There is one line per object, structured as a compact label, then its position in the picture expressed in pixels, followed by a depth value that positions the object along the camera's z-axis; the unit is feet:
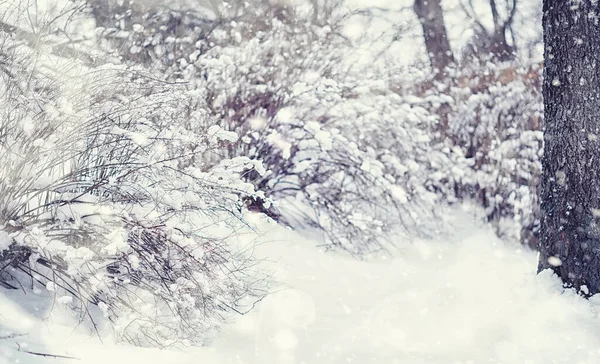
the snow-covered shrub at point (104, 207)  10.82
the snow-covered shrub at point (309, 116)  21.39
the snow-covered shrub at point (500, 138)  25.90
